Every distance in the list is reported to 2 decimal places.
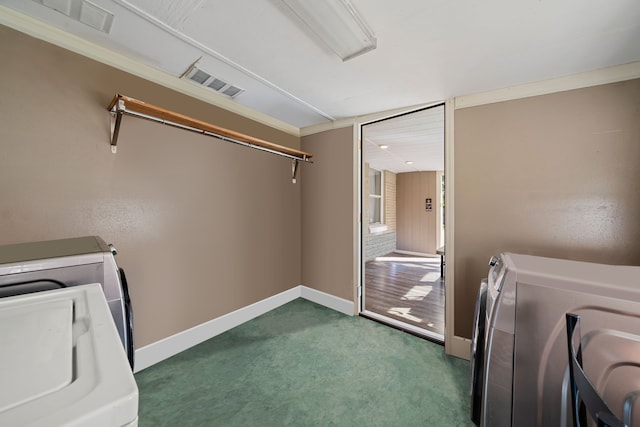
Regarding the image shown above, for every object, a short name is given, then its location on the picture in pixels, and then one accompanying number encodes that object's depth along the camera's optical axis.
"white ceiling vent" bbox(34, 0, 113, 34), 1.23
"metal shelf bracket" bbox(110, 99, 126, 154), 1.51
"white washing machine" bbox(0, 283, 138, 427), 0.40
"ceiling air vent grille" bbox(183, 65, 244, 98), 1.85
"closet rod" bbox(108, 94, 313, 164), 1.53
